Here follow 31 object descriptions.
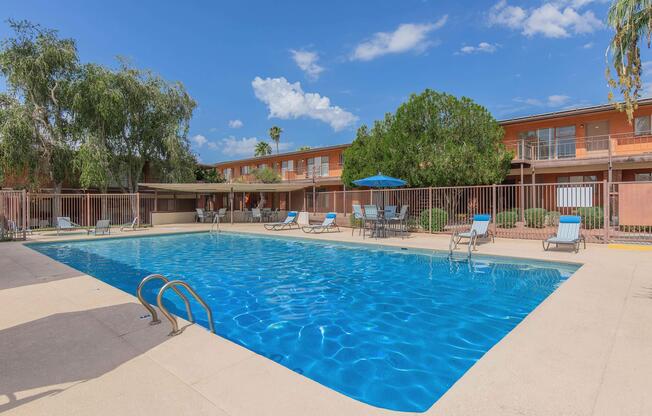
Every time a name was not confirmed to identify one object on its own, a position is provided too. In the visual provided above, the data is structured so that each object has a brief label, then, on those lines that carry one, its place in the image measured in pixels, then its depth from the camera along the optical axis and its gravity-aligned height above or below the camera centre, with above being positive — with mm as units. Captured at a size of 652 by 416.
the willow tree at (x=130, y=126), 20922 +5204
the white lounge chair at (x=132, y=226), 18947 -1096
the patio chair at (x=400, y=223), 15182 -860
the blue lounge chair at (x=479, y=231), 11461 -903
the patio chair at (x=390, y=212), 15528 -329
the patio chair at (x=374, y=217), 14876 -514
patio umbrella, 14773 +976
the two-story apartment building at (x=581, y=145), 18266 +3180
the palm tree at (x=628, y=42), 5758 +2688
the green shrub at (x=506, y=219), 15341 -671
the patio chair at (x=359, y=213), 16091 -383
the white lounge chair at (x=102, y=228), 16438 -982
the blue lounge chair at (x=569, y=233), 10422 -911
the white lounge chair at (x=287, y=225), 19742 -1183
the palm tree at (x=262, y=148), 60469 +9654
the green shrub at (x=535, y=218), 15084 -613
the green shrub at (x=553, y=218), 15275 -624
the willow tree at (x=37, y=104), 19491 +5940
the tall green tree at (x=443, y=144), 16031 +2834
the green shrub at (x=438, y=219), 15844 -654
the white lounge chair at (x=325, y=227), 17922 -1103
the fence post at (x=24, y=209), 14516 -87
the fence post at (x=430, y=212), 15686 -345
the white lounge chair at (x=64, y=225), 16644 -856
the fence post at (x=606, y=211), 11531 -258
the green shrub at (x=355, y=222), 19078 -926
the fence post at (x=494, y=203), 13812 +32
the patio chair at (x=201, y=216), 23891 -683
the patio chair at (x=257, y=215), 24672 -659
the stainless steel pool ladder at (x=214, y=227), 18938 -1245
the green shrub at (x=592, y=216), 15176 -579
